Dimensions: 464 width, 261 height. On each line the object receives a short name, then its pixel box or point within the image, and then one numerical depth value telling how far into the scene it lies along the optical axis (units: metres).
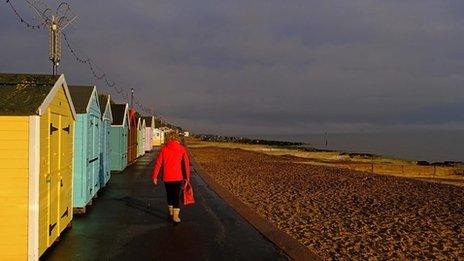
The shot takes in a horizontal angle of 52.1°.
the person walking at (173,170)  9.66
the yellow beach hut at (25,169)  6.06
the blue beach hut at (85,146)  10.37
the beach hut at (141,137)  32.66
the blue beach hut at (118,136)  21.25
